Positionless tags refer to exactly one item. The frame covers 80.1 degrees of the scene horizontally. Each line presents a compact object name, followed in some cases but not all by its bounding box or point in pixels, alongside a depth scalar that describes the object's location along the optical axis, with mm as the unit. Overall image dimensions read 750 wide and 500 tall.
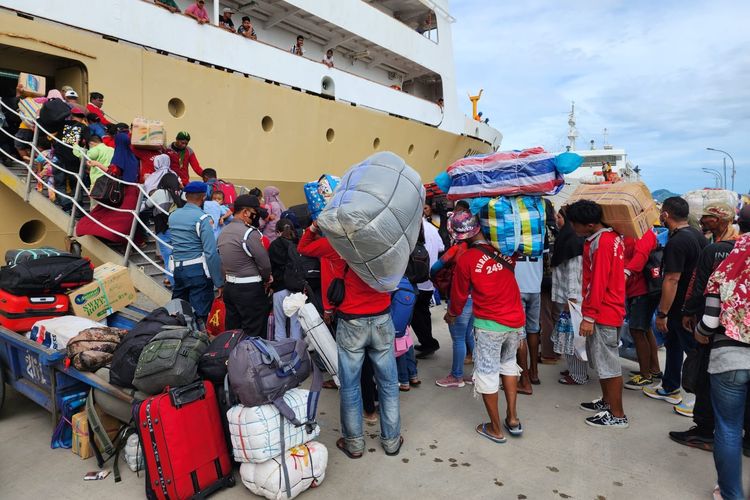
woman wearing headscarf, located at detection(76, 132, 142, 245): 4953
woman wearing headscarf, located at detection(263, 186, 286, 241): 5438
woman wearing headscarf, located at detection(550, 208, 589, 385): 3961
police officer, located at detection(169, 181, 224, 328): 3943
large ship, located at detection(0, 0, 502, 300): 6098
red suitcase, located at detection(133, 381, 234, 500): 2293
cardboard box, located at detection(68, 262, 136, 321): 3705
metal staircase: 4754
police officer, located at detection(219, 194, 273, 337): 3578
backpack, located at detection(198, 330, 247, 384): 2611
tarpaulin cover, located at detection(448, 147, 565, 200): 3068
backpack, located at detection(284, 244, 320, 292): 3822
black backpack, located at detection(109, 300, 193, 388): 2621
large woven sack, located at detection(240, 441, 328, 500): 2346
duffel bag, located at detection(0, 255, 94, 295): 3445
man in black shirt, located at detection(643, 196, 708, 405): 3309
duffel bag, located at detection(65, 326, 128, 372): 2807
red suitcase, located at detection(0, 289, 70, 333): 3400
